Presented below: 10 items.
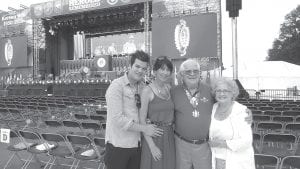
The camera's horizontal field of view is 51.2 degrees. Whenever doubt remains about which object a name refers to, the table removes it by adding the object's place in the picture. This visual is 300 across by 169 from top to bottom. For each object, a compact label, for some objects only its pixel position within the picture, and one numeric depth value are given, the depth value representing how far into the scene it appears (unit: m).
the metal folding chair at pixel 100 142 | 3.55
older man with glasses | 2.31
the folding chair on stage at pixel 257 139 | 4.03
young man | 2.32
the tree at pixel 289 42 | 39.38
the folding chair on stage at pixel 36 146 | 4.02
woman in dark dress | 2.29
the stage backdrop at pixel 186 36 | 17.78
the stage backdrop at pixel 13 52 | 23.06
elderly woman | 2.20
